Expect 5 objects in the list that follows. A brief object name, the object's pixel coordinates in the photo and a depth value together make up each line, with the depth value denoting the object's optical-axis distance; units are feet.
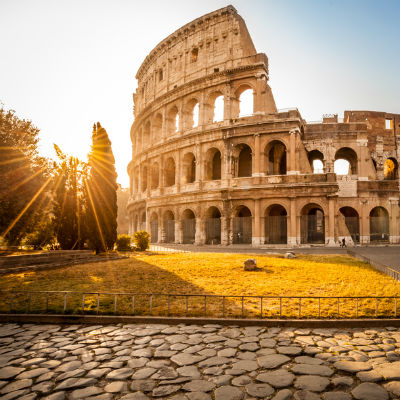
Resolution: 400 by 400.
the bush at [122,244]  59.36
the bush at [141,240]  61.21
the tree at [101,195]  52.29
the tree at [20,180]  49.55
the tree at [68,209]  54.70
